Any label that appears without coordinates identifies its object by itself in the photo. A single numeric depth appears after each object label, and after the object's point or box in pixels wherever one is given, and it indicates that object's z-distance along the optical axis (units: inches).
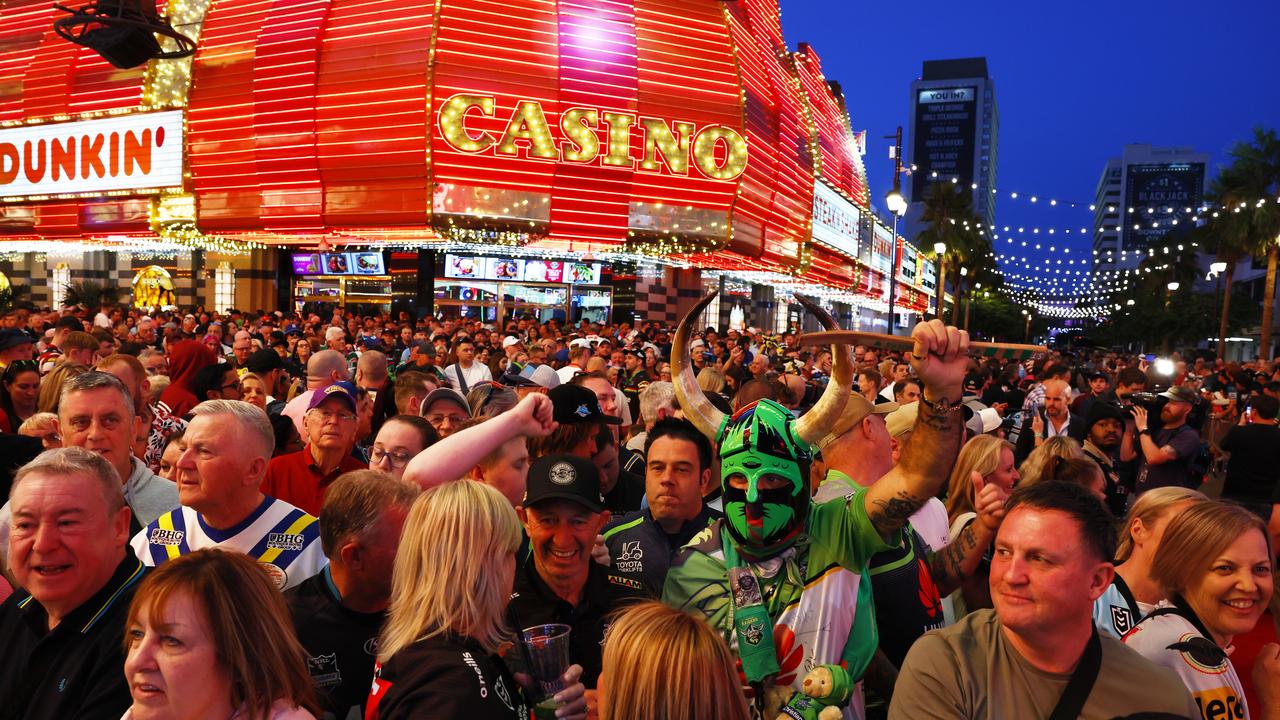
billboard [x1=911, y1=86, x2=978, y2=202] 7509.8
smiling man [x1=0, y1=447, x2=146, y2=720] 106.0
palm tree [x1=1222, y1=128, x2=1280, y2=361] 1336.5
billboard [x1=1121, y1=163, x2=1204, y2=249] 6250.0
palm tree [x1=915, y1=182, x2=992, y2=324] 2036.2
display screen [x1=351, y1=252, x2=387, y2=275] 1168.2
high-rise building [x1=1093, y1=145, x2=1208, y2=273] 6250.0
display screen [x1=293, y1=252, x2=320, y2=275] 1203.2
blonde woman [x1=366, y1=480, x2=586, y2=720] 92.8
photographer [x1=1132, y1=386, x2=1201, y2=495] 322.0
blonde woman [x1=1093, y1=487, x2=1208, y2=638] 132.1
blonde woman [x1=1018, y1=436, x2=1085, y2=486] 211.5
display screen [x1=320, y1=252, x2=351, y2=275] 1172.5
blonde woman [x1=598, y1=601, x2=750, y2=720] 85.3
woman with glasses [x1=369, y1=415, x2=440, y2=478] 175.2
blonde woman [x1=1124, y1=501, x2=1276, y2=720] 112.5
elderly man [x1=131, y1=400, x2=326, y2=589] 147.3
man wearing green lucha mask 115.9
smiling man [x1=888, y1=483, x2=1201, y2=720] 95.9
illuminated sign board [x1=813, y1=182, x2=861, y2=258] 1336.1
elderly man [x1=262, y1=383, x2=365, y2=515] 201.5
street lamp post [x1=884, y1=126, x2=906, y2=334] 789.9
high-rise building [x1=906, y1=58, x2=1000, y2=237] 7509.8
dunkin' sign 1024.9
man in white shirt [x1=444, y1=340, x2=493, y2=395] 398.9
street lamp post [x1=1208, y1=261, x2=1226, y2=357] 1411.2
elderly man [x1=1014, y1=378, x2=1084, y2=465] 355.3
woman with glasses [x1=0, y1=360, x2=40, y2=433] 257.3
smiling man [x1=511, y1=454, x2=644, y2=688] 128.4
